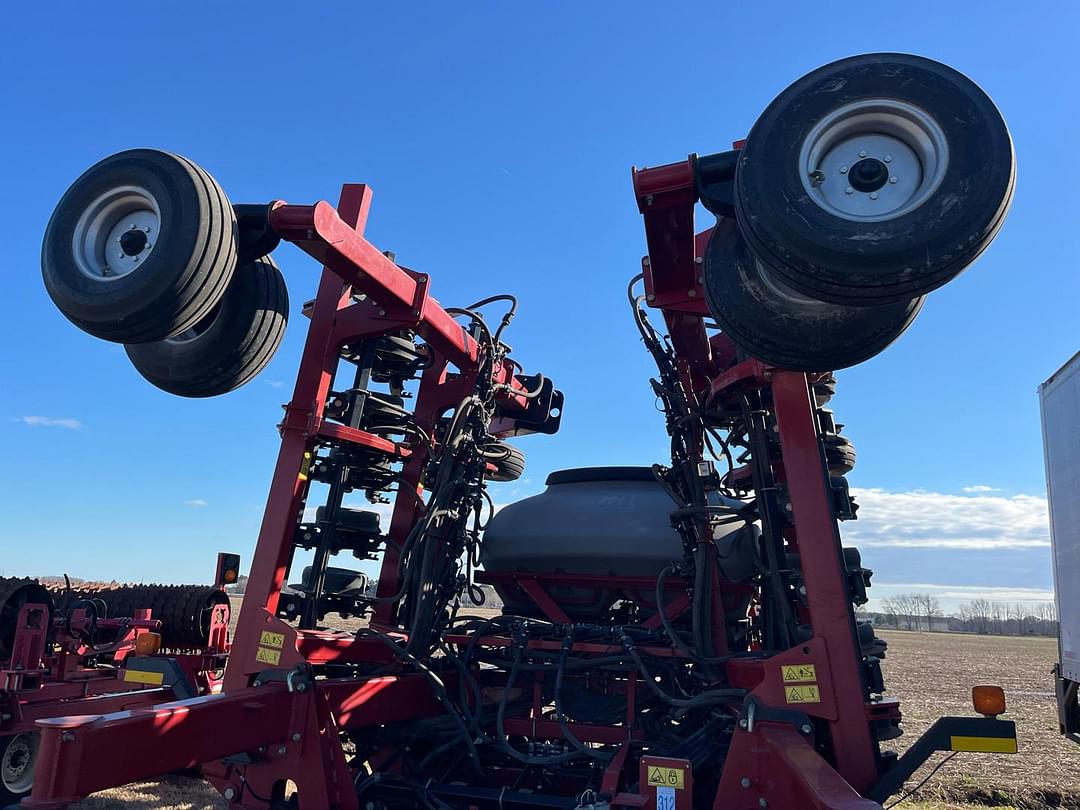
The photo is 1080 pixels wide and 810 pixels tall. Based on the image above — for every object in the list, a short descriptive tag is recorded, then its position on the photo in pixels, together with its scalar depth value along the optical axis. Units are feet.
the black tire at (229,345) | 14.29
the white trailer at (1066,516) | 22.52
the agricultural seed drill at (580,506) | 9.37
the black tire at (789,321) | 11.03
